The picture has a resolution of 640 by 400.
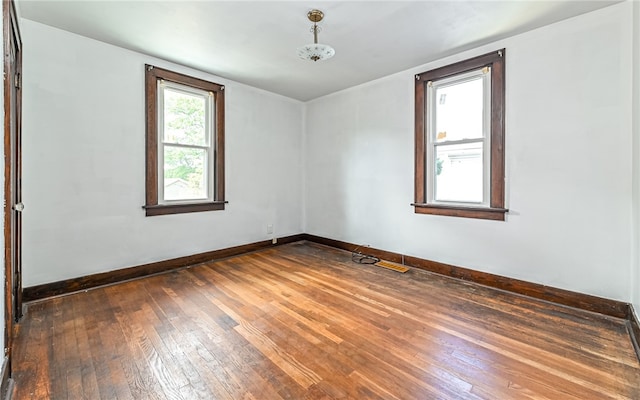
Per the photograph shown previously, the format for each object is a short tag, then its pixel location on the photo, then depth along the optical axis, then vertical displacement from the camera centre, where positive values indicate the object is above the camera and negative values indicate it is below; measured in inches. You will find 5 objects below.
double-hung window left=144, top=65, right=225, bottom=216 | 130.2 +27.5
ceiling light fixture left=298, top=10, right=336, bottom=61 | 90.7 +48.7
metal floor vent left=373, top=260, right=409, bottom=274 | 138.0 -35.2
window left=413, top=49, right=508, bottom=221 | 115.3 +26.7
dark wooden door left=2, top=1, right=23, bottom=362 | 61.7 +8.2
